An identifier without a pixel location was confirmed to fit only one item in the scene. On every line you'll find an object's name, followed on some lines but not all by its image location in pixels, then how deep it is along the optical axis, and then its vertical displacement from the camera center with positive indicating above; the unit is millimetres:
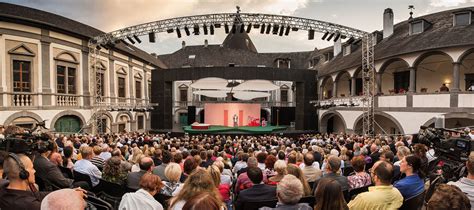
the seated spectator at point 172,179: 3963 -1141
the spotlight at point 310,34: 18266 +4403
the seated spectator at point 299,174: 4000 -1072
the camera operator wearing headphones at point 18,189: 2658 -880
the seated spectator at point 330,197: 2596 -915
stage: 21406 -2281
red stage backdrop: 26703 -1202
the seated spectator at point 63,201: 2004 -733
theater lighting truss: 17438 +4897
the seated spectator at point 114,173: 4688 -1212
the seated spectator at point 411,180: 3648 -1083
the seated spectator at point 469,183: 3016 -937
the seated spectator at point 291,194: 2773 -943
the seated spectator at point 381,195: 3033 -1065
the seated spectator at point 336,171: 4277 -1122
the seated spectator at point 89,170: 5051 -1253
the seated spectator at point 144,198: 2947 -1054
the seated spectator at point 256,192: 3641 -1222
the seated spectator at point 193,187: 2723 -886
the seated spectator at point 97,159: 5974 -1285
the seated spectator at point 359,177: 4391 -1236
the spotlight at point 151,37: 18353 +4343
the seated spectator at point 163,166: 5094 -1240
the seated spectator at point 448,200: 2098 -772
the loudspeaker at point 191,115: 30406 -1514
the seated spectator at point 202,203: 1772 -666
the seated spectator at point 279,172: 4465 -1151
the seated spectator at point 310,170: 5023 -1292
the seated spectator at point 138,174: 4456 -1189
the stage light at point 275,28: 17766 +4718
